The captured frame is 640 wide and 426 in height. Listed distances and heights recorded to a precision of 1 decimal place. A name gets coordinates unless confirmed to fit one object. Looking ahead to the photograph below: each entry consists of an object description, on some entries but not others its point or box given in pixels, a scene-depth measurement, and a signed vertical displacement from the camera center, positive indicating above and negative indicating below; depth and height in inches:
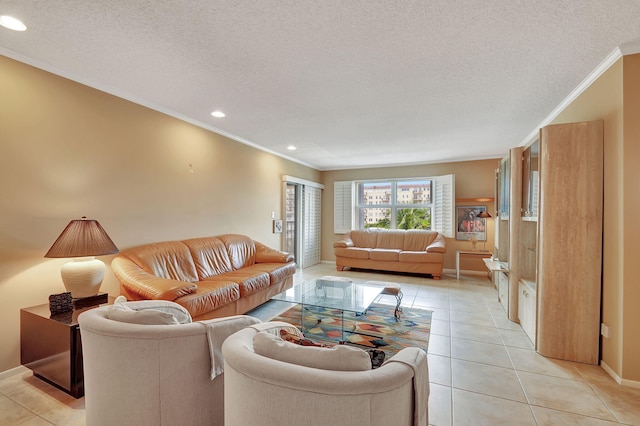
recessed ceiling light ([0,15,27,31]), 72.7 +48.6
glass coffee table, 118.4 -39.0
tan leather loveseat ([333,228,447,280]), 222.1 -32.5
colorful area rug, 113.4 -51.9
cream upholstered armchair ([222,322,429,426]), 36.5 -23.9
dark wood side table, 78.7 -39.9
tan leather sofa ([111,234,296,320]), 103.3 -28.8
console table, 212.1 -30.8
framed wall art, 236.7 -9.2
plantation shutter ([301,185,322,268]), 262.3 -12.8
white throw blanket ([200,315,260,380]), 57.1 -25.8
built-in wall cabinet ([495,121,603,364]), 95.1 -9.9
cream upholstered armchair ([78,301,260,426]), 54.2 -31.0
